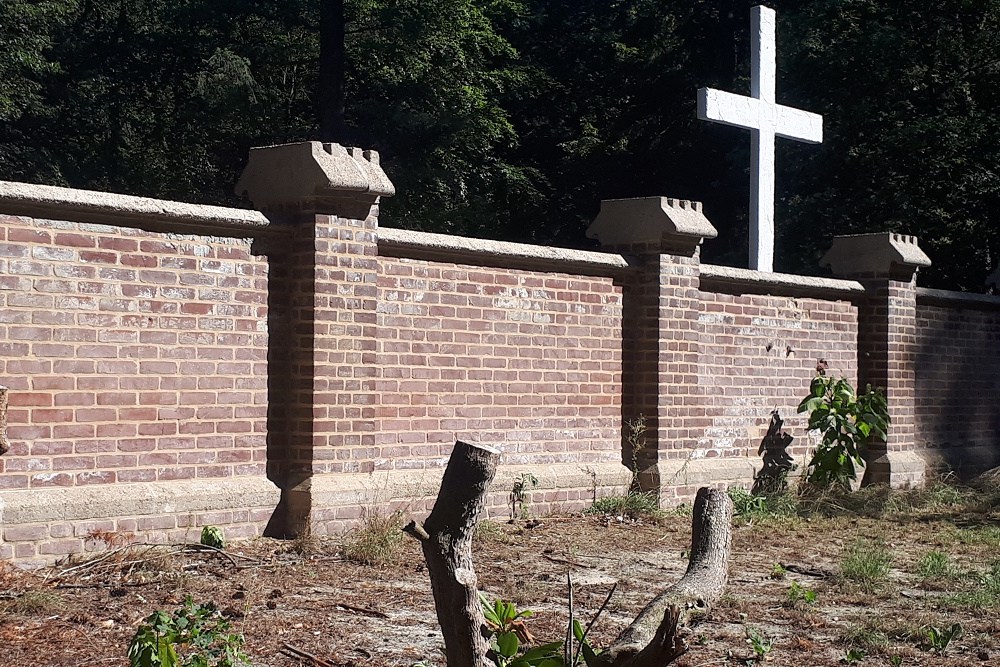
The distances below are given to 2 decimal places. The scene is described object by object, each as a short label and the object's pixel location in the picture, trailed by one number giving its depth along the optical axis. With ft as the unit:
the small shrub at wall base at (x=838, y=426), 36.24
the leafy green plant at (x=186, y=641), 11.61
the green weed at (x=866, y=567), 23.76
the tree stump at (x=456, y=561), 10.36
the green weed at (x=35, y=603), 18.34
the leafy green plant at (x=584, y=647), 10.19
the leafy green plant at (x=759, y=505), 32.35
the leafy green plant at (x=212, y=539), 23.27
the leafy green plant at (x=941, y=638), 18.12
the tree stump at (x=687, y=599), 9.69
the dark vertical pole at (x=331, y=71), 66.39
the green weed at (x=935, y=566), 24.97
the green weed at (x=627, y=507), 31.04
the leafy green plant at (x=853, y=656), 16.66
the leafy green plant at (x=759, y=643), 17.02
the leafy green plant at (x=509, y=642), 10.60
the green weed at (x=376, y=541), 23.74
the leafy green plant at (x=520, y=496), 29.17
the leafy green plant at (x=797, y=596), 21.34
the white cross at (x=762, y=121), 38.01
